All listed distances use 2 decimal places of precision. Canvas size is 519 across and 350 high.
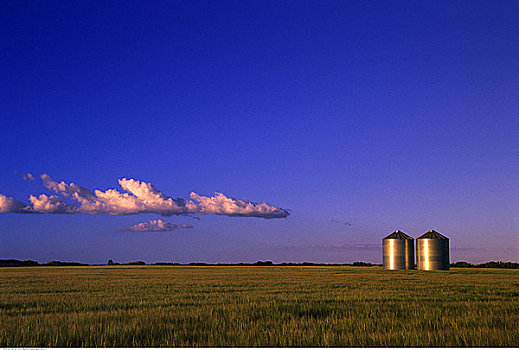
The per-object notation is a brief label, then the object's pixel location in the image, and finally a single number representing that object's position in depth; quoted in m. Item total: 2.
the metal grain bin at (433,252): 64.62
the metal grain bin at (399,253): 67.31
